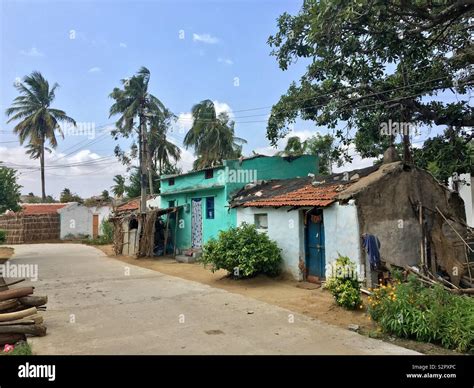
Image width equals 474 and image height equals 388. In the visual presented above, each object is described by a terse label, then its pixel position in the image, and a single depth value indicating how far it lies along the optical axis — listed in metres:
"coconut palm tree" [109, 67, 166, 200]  21.25
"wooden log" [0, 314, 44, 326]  6.14
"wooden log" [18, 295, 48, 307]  6.70
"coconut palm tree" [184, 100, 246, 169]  29.58
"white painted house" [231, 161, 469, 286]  9.59
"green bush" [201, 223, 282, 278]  11.30
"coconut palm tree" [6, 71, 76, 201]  34.03
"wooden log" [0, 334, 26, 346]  5.88
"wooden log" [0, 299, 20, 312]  6.31
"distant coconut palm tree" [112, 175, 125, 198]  37.81
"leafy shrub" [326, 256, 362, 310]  7.96
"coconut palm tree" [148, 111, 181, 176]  32.80
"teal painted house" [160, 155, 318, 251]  15.91
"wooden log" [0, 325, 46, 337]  5.92
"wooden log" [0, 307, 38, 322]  6.09
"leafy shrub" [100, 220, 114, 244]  28.69
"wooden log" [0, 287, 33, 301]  6.40
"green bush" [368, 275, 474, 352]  5.77
